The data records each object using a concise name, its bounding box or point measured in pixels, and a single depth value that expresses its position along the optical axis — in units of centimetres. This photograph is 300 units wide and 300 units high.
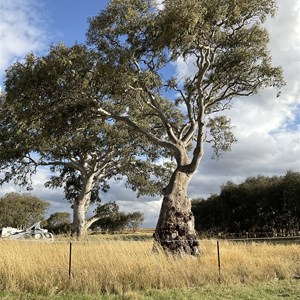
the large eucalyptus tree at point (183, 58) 1136
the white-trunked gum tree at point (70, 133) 1218
